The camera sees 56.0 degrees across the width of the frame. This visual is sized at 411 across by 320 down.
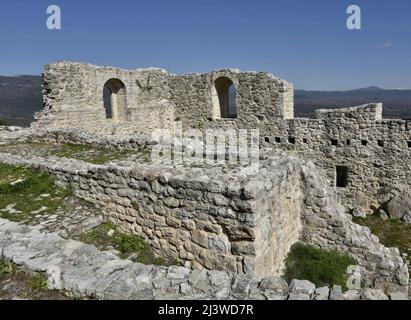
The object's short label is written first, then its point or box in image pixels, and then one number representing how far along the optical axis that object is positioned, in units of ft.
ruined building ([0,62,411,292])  18.43
